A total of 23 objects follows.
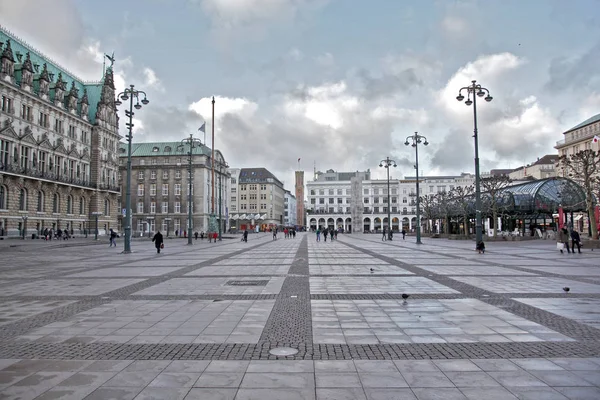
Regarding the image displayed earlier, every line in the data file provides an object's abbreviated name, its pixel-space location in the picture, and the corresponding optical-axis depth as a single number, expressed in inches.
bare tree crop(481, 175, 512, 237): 1914.4
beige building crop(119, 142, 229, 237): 3922.2
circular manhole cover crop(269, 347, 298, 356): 254.3
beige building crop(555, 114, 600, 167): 3206.2
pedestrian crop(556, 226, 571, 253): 1120.9
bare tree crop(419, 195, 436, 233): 3004.4
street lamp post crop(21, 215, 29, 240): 2178.2
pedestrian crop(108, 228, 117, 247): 1596.2
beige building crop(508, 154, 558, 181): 4677.7
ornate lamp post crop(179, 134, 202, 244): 1793.7
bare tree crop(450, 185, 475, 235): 2264.4
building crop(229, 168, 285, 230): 5743.1
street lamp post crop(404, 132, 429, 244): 1796.1
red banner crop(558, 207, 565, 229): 1341.0
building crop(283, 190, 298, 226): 7342.5
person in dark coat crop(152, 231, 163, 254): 1210.0
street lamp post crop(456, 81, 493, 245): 1185.4
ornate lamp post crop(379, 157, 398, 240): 2148.9
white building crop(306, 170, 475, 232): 5172.2
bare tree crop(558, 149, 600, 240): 1413.1
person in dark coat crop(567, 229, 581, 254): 1123.2
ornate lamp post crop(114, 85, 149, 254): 1239.5
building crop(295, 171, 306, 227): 7313.0
